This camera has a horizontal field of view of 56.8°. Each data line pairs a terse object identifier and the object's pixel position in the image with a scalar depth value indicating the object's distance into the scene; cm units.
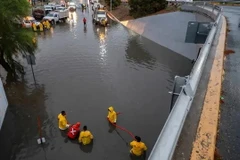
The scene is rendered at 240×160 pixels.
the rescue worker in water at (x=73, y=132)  948
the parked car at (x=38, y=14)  3897
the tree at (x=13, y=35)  1366
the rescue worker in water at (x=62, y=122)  991
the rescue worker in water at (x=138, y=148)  839
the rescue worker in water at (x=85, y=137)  908
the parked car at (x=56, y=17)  3572
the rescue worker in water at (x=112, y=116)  1038
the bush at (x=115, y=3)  5222
